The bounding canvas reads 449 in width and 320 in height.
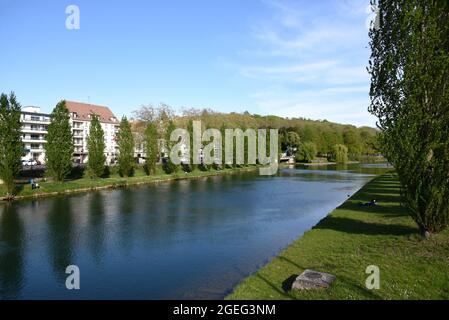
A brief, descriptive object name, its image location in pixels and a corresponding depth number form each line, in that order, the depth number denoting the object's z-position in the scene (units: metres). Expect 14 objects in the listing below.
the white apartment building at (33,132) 101.75
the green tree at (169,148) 79.62
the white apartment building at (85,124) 112.76
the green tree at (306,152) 142.75
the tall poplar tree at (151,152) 76.19
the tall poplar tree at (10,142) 43.00
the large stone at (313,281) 12.73
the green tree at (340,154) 148.12
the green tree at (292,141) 153.62
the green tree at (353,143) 173.18
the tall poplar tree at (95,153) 61.44
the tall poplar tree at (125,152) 69.44
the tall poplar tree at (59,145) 52.38
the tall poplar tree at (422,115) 17.94
